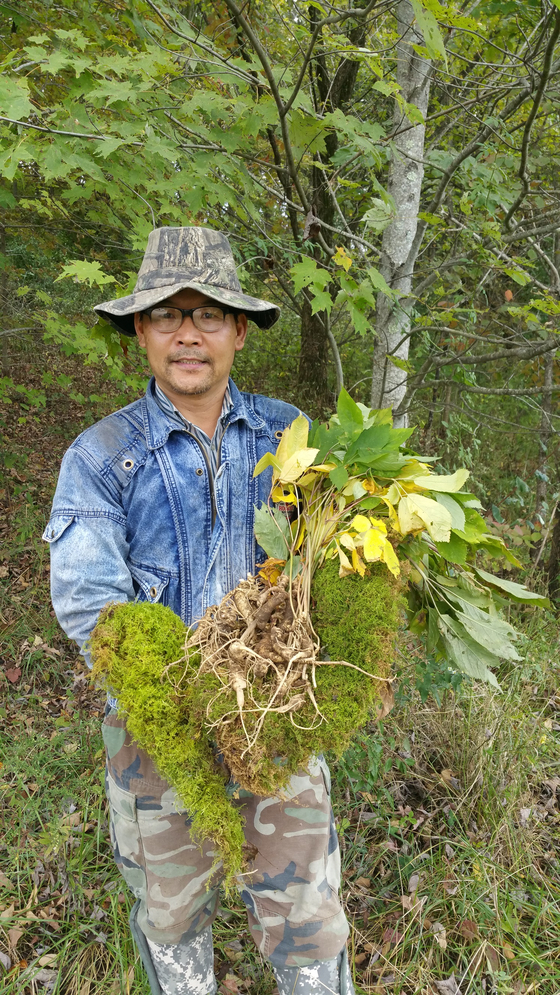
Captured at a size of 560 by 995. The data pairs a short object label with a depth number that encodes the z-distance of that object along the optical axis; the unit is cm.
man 172
